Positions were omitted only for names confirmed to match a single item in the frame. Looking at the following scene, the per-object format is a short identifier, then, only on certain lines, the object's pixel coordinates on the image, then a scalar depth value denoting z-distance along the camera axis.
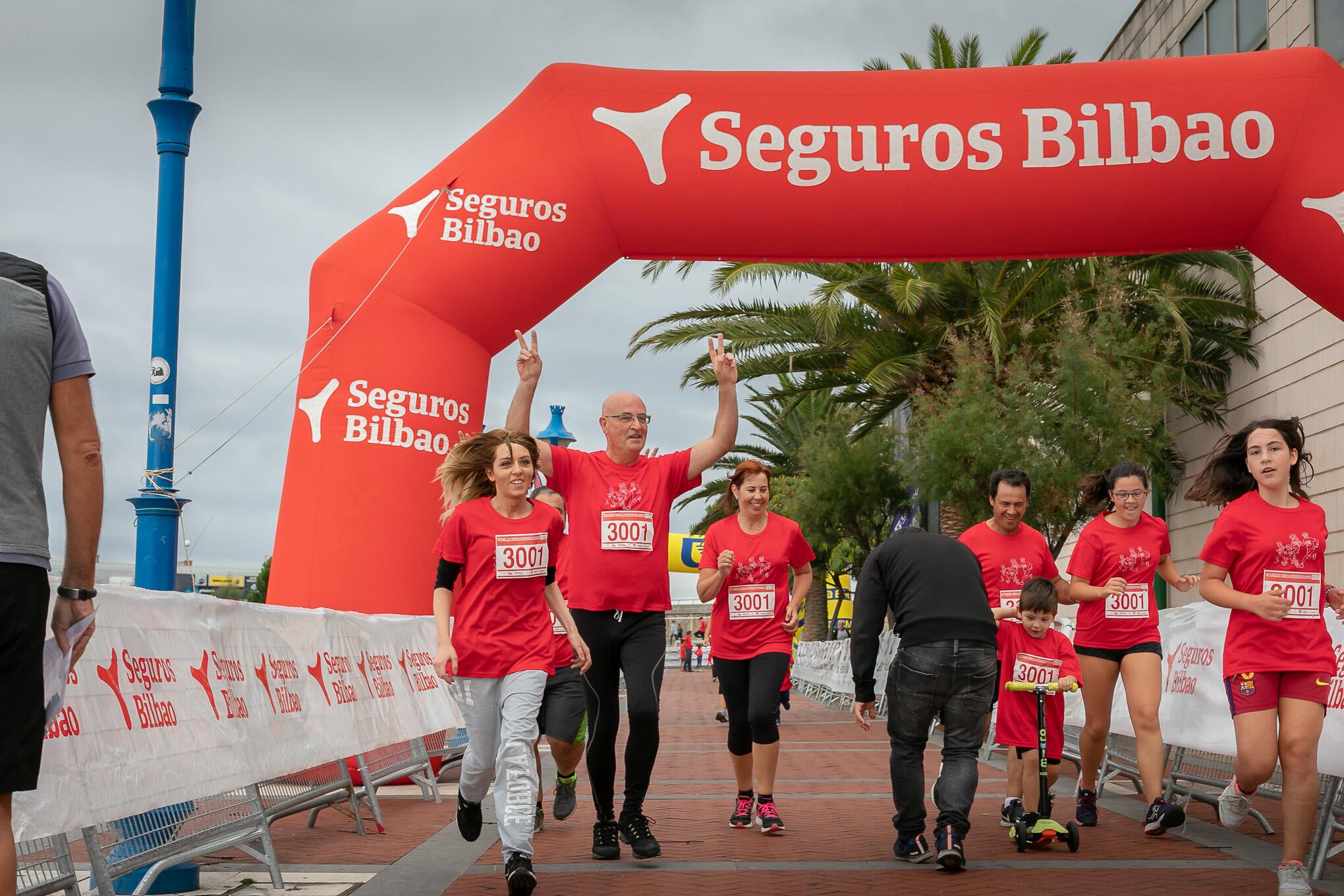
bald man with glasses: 6.55
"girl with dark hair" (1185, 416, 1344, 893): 5.59
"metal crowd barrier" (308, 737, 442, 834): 8.23
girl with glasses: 7.54
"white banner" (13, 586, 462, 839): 4.76
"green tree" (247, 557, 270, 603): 91.49
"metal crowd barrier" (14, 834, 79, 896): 4.44
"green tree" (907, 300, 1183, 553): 19.41
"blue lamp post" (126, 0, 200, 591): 6.55
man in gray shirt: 3.13
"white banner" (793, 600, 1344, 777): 8.09
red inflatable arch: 10.27
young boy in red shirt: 7.29
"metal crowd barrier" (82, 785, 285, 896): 4.93
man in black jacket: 6.43
